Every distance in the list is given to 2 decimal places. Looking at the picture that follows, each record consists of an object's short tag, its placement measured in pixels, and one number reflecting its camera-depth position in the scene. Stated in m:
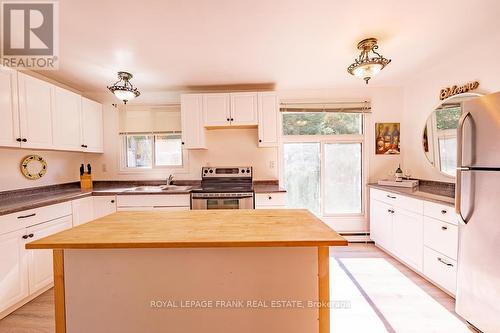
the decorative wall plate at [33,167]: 2.50
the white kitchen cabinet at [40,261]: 2.00
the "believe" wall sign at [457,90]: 2.29
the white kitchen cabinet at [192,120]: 3.16
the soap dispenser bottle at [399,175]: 3.02
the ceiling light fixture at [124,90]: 2.44
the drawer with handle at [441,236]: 1.93
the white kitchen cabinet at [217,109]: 3.13
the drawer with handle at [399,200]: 2.35
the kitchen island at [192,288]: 1.12
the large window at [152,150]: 3.50
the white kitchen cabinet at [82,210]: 2.54
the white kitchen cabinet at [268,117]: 3.14
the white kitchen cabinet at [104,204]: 2.85
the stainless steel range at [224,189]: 2.81
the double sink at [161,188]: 2.96
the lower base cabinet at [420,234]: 1.98
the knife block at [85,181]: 3.24
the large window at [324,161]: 3.50
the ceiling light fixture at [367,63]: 1.92
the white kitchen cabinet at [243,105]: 3.13
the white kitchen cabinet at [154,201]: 2.85
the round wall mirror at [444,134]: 2.49
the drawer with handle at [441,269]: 1.96
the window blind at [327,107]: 3.40
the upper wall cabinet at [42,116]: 2.05
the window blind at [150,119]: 3.47
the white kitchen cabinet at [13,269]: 1.77
